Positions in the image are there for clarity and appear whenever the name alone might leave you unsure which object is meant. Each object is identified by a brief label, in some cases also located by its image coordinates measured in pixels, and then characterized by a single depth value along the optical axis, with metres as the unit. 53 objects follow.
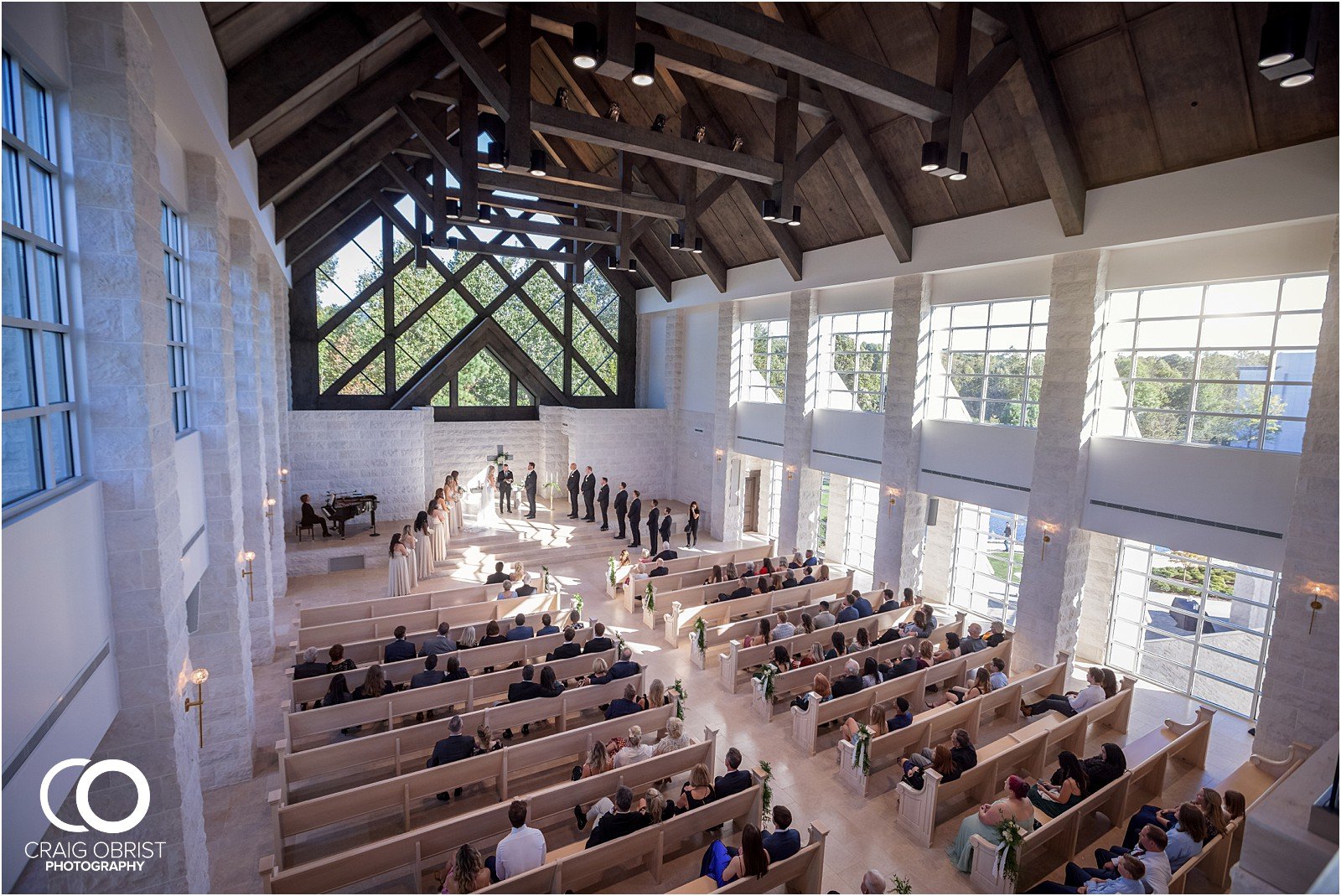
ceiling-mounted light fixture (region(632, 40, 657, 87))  5.83
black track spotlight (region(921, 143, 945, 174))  7.33
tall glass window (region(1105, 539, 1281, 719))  9.22
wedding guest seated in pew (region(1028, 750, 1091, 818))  6.10
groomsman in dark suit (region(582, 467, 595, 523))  17.02
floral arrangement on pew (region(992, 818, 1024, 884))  5.46
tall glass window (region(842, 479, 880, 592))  15.16
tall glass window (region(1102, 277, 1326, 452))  7.88
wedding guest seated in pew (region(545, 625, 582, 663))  8.45
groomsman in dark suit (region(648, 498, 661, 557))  15.04
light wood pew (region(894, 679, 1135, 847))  6.25
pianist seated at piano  14.12
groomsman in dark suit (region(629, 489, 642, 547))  15.44
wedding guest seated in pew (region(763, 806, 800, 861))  5.14
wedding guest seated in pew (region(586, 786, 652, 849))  5.28
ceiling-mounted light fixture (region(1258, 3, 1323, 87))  4.22
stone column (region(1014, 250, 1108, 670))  9.56
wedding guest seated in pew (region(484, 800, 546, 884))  4.88
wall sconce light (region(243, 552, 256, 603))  8.14
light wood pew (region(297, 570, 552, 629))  9.52
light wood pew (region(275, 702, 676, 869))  5.42
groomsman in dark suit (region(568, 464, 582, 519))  17.48
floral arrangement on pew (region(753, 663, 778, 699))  8.34
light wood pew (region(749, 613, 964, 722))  8.48
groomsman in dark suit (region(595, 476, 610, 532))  16.31
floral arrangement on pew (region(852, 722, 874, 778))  6.90
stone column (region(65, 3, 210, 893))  3.79
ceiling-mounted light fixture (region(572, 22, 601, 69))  5.53
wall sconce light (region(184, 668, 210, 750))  4.81
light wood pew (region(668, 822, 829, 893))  4.94
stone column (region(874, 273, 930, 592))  12.41
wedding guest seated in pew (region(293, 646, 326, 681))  7.61
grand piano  14.48
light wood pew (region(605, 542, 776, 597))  12.89
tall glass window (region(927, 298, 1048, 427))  10.87
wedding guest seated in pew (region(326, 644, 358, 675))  7.70
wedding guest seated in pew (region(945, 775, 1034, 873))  5.74
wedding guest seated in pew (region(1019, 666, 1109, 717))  7.88
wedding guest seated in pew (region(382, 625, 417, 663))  8.21
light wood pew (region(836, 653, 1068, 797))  7.06
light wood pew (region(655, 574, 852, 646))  10.88
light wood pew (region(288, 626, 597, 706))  7.45
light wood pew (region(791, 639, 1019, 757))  7.73
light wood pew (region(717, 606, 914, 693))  9.17
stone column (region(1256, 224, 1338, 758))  7.05
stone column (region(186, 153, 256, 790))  6.96
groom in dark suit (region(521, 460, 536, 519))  17.25
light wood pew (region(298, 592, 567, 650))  8.95
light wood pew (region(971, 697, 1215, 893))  5.67
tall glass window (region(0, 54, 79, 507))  3.15
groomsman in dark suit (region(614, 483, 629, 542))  15.71
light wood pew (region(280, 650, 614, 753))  6.76
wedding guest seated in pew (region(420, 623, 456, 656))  8.38
